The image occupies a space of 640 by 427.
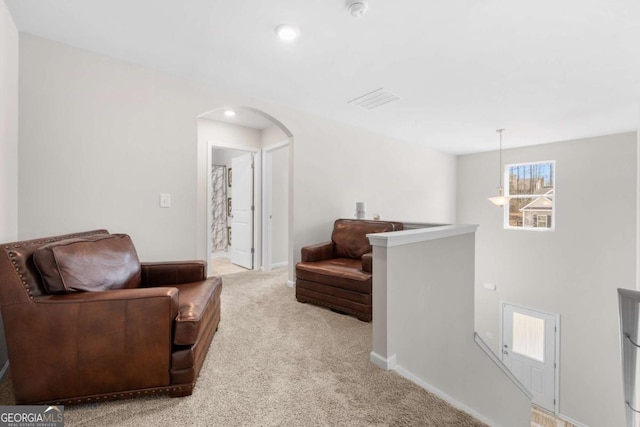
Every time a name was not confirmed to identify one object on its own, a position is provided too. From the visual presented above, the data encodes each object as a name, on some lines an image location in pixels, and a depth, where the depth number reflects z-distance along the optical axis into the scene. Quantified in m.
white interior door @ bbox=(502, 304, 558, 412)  5.36
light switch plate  2.71
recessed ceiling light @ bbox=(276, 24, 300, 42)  2.03
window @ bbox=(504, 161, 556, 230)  5.57
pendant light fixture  4.55
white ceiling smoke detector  1.77
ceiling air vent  3.25
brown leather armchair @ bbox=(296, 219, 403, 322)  2.61
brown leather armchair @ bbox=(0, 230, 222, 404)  1.36
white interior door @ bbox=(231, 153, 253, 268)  4.84
